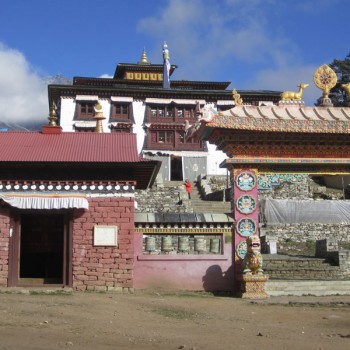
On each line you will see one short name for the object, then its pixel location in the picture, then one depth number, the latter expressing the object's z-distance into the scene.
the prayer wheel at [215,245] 16.36
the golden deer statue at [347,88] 17.73
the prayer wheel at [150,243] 16.28
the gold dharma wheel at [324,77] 17.44
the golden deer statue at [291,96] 17.28
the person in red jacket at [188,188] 38.38
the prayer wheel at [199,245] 16.28
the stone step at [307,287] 15.89
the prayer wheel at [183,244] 16.21
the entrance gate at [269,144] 16.09
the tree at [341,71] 61.00
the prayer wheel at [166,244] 16.31
